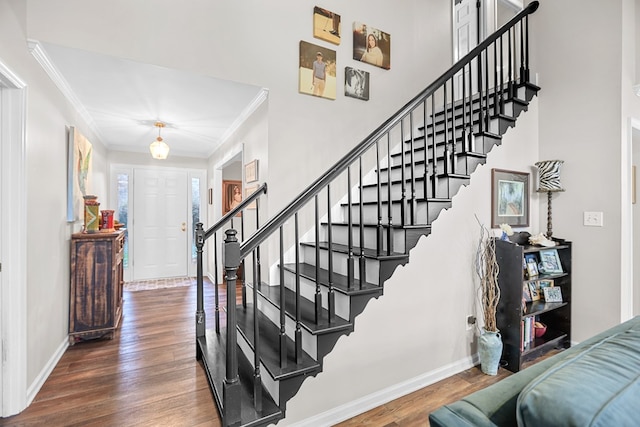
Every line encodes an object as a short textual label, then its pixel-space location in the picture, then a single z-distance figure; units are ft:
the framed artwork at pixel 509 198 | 8.50
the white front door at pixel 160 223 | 17.42
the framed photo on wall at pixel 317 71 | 8.89
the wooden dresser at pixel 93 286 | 9.16
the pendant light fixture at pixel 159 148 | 12.51
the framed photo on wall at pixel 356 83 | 9.64
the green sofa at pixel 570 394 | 1.88
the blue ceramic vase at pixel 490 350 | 7.62
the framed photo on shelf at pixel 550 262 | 9.18
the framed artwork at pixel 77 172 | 9.22
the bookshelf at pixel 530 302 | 7.87
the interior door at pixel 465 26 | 12.29
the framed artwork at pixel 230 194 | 19.86
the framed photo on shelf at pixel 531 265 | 8.89
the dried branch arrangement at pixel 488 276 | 7.86
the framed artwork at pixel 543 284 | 9.33
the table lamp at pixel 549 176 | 9.22
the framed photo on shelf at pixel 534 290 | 9.22
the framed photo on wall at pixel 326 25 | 9.07
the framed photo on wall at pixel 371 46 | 9.80
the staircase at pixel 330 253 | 5.32
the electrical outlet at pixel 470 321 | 8.07
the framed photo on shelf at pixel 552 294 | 9.25
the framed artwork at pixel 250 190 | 9.75
